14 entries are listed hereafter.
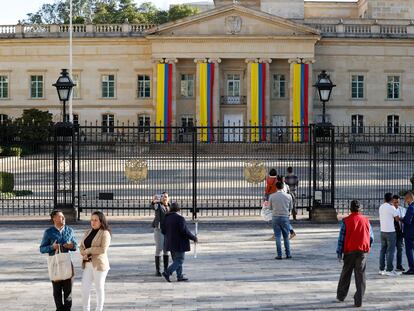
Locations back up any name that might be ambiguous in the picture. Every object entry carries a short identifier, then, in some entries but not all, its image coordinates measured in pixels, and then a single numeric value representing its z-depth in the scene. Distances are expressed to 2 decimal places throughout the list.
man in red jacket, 15.01
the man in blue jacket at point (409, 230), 17.58
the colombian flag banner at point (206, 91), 62.22
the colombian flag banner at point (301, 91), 62.12
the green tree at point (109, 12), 88.19
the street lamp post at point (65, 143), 25.09
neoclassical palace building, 62.12
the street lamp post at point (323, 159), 25.36
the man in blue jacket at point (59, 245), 13.50
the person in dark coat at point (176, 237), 16.73
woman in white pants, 13.36
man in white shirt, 17.48
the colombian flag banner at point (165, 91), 62.28
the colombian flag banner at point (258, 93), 61.97
